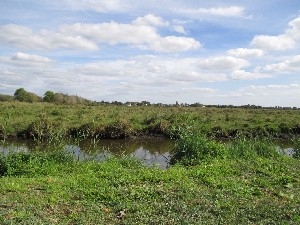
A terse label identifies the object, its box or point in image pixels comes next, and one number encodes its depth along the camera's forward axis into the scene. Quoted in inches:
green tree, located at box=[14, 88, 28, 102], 1425.9
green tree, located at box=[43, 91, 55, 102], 1474.0
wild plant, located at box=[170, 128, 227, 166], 305.4
